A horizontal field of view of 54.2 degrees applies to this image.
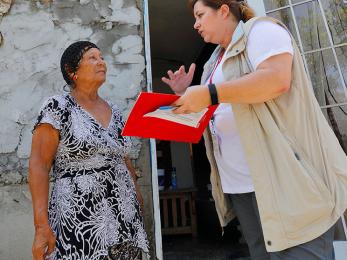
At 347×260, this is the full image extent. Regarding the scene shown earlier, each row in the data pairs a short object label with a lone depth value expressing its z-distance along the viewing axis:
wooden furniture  4.70
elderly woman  1.53
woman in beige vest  1.16
